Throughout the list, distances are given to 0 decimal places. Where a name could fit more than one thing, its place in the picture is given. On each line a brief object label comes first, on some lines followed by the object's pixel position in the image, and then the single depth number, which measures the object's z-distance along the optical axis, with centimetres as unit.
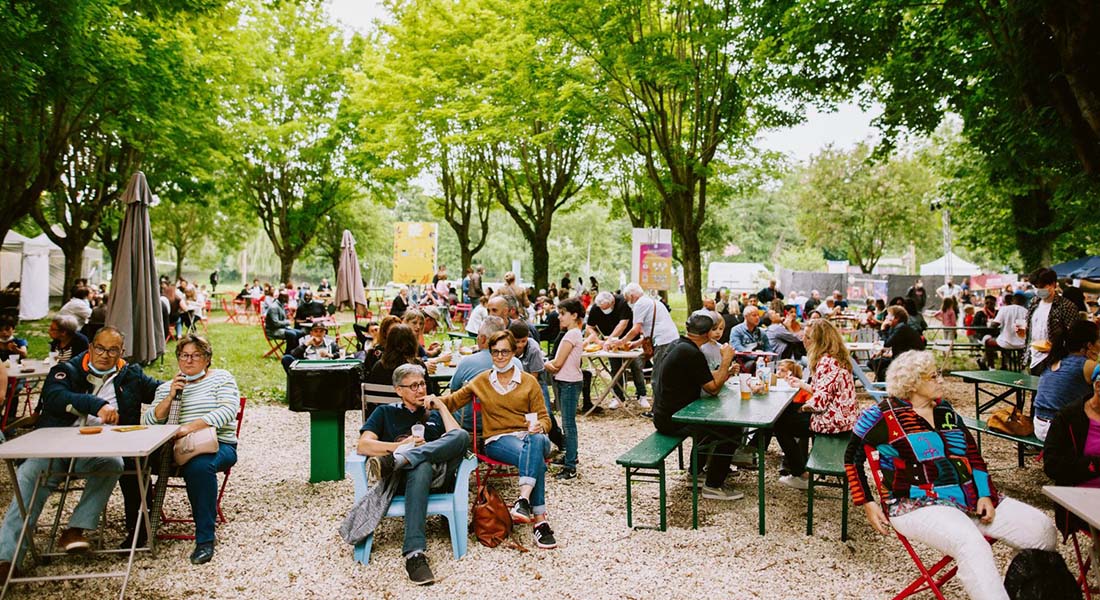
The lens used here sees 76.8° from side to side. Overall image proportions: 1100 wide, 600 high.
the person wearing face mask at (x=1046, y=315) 770
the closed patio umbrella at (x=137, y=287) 588
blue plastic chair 445
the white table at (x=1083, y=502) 293
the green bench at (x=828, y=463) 446
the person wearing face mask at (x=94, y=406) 427
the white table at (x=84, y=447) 367
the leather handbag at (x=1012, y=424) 552
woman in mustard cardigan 498
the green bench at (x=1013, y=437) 535
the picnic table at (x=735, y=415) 480
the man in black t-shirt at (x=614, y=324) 959
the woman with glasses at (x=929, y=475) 340
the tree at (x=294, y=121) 2561
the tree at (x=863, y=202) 3431
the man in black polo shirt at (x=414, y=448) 425
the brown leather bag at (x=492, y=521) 464
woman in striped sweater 439
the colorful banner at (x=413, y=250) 2284
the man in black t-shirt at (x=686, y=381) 554
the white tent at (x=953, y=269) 3247
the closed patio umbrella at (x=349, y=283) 1230
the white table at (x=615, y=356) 859
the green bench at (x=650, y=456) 472
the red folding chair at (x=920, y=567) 344
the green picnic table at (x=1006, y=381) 662
